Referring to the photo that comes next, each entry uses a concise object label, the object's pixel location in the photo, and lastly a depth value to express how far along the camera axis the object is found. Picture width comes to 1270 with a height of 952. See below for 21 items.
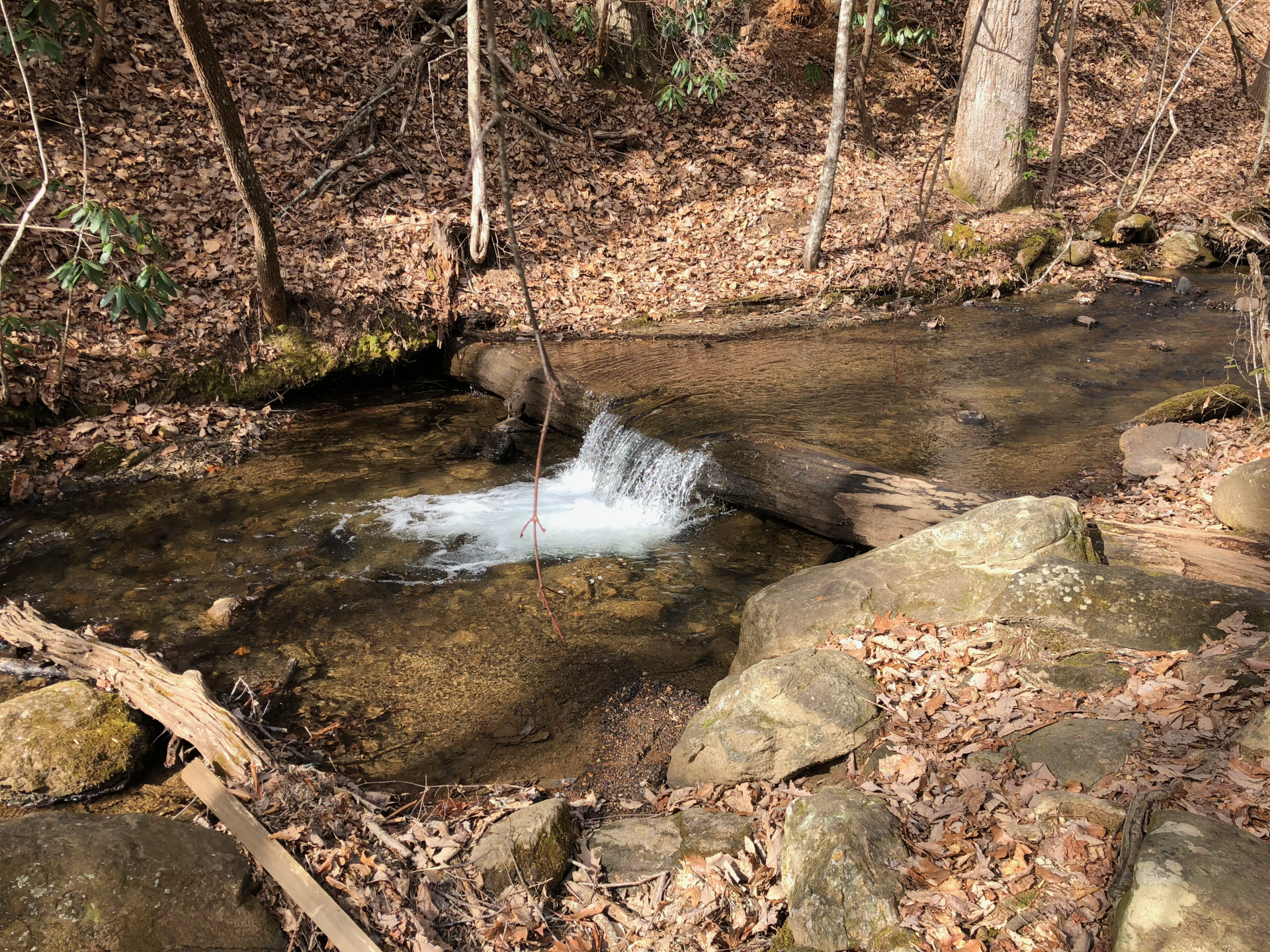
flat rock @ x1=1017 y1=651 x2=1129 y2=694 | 3.21
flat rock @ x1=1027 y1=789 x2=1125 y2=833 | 2.47
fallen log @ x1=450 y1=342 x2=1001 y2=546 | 5.17
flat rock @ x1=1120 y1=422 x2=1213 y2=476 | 5.72
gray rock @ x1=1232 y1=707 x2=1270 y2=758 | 2.54
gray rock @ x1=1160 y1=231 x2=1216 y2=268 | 11.24
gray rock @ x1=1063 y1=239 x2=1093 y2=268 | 10.96
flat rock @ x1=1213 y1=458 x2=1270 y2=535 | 4.43
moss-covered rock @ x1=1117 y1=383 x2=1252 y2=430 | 6.14
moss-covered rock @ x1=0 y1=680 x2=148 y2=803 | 3.51
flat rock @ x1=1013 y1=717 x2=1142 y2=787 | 2.71
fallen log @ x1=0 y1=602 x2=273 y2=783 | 3.54
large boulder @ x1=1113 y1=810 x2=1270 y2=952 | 1.92
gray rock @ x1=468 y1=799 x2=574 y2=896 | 2.99
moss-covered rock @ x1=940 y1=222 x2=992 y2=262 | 10.77
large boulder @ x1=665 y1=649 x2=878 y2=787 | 3.33
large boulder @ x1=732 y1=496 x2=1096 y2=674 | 3.90
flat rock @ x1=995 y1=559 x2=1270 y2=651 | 3.34
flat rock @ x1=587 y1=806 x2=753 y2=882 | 3.09
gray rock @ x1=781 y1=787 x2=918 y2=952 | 2.47
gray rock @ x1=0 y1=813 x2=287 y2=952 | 2.38
